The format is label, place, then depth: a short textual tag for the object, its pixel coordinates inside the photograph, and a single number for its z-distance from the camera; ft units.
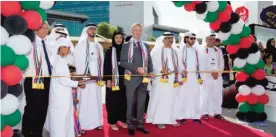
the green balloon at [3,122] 12.06
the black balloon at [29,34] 13.33
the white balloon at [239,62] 22.07
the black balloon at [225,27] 20.86
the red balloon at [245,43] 21.57
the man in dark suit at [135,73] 18.86
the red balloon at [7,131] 12.09
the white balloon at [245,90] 22.50
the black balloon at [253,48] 21.81
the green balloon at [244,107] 22.99
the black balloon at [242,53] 21.72
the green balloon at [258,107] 22.84
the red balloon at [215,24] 21.04
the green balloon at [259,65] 22.03
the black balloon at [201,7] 19.77
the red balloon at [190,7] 19.45
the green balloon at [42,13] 13.61
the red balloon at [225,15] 20.65
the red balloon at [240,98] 22.85
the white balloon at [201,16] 20.24
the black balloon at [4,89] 11.80
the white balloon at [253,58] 21.72
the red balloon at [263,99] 22.67
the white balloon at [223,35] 21.26
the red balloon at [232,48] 22.00
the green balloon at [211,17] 20.43
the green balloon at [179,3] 19.01
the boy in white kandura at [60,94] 15.24
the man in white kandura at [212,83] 23.31
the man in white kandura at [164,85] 20.65
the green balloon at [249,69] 22.12
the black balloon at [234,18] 20.98
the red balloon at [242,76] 22.70
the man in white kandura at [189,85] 22.03
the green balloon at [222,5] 20.34
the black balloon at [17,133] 13.23
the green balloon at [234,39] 21.29
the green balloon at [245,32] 21.26
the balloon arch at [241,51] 20.22
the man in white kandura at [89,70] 18.86
